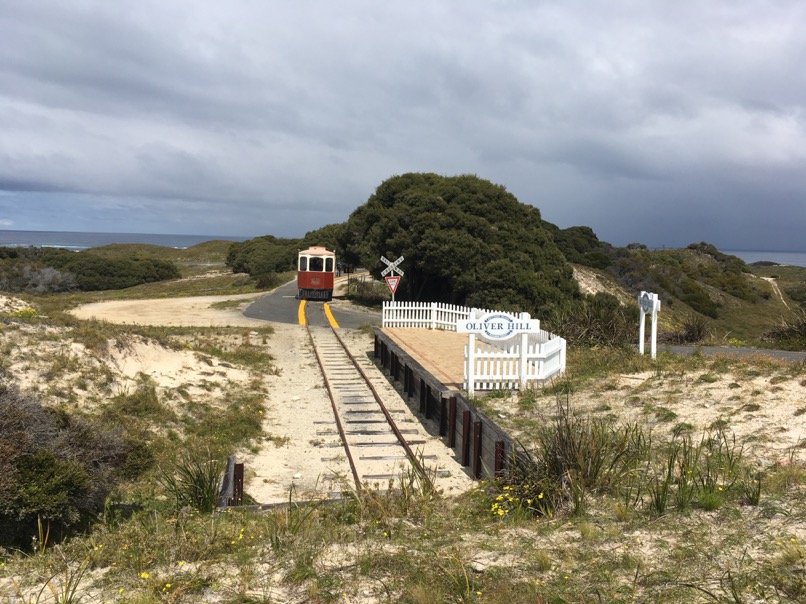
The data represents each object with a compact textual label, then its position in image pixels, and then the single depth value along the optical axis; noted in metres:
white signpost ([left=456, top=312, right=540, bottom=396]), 11.77
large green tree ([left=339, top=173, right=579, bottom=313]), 29.84
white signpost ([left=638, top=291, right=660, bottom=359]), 13.04
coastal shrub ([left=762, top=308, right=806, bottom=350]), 18.91
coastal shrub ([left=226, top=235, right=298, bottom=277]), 68.50
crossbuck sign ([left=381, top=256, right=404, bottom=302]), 23.90
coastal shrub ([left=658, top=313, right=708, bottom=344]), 20.50
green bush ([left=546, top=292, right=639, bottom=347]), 18.05
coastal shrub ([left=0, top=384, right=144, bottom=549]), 6.20
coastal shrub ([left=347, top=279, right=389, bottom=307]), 36.81
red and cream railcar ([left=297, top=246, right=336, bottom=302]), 34.88
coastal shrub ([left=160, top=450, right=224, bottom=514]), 7.04
